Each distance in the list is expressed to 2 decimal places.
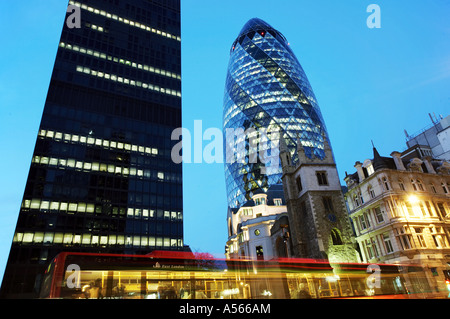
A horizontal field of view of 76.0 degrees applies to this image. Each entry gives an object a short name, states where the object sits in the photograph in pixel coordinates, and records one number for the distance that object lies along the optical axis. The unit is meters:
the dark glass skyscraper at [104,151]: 61.25
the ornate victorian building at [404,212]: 36.72
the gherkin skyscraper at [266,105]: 107.94
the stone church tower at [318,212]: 39.44
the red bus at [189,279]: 13.91
